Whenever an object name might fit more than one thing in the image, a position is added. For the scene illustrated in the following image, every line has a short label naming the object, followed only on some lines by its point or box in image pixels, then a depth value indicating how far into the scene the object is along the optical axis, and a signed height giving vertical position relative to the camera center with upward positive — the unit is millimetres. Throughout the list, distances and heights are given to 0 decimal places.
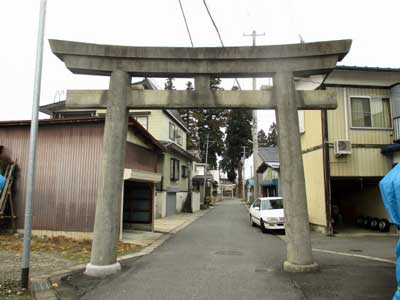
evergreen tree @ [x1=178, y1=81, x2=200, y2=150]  51406 +10821
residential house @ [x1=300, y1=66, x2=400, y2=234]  14320 +2778
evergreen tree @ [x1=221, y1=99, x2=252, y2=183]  57281 +10274
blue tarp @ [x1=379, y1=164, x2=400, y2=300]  4730 -5
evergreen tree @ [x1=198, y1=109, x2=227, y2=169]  55062 +10722
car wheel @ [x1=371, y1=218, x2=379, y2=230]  15623 -1232
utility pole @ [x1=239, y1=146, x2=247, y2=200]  58719 +6995
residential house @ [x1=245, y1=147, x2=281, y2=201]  26134 +2202
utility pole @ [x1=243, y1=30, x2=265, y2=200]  25562 +4504
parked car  15219 -812
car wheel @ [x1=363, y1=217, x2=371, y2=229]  16297 -1248
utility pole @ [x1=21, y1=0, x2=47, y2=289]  6289 +982
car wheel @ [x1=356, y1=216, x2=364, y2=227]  17078 -1216
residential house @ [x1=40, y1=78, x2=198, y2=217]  25031 +3893
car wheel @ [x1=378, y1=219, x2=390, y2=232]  14906 -1255
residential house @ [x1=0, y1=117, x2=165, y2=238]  12258 +901
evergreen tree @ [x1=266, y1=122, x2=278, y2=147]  77875 +13632
